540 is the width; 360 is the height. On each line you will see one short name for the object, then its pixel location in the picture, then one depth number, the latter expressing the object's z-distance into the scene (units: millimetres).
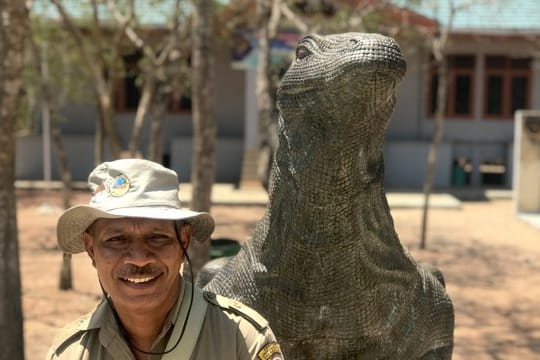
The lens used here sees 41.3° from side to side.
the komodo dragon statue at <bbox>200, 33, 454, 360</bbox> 2049
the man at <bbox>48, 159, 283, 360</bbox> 1812
